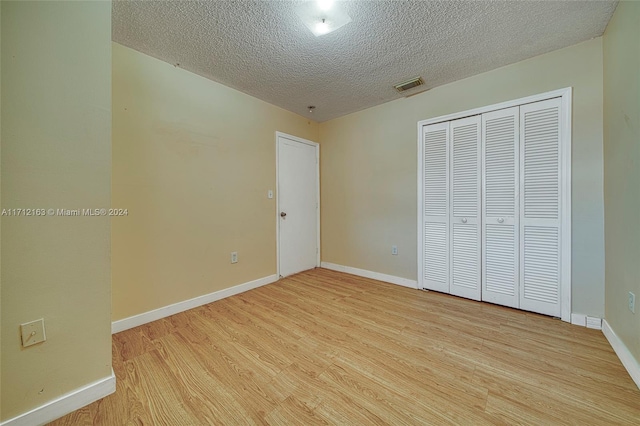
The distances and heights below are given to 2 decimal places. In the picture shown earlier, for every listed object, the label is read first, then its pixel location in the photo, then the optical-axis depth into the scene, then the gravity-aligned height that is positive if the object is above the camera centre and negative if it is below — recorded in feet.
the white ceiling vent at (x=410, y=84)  8.46 +4.80
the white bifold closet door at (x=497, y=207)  7.00 +0.16
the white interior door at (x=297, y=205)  11.01 +0.35
